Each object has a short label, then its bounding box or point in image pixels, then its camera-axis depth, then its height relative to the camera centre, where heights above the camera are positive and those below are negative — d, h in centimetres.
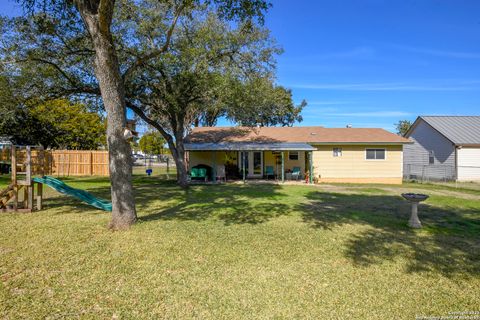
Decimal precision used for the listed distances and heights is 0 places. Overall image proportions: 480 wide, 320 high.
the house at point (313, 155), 2042 +34
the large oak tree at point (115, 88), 684 +176
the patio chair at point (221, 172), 2029 -78
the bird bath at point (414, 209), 768 -129
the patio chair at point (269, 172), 2120 -83
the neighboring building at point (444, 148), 2211 +88
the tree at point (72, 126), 2872 +366
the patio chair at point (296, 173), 2041 -87
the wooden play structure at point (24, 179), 936 -53
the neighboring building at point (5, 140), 2912 +221
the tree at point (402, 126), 5799 +661
